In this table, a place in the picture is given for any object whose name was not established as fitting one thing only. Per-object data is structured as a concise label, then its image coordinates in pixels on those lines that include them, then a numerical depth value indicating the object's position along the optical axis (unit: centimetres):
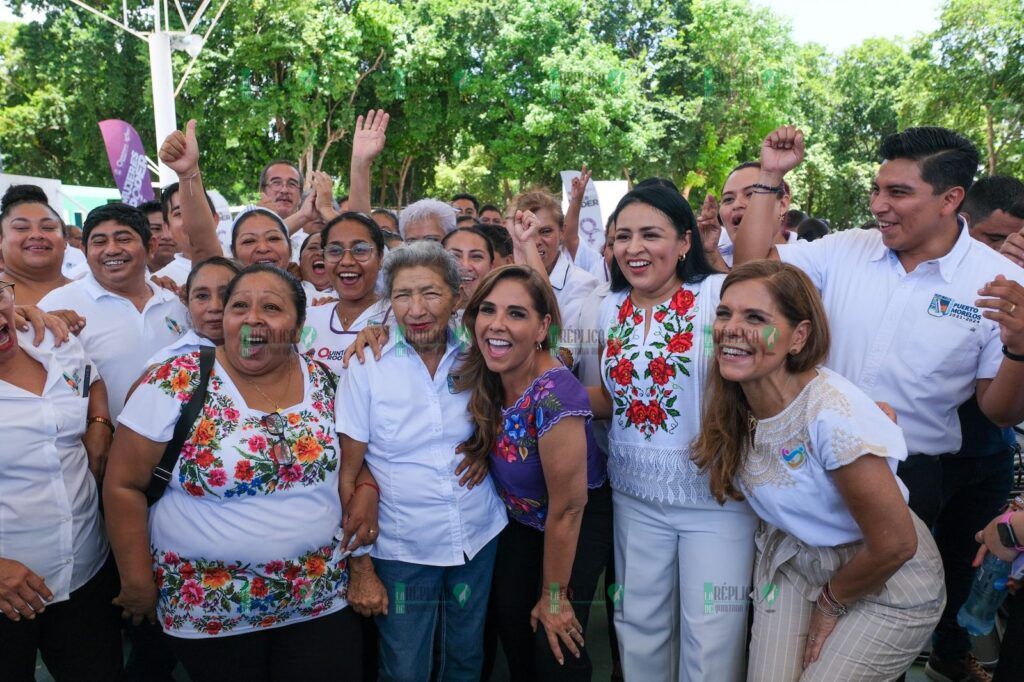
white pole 1108
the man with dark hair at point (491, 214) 604
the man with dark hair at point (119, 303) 290
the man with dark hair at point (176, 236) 376
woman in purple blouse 240
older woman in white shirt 247
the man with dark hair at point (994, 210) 360
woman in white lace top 203
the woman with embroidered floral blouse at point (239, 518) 223
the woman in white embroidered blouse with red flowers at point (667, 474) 242
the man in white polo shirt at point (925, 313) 255
